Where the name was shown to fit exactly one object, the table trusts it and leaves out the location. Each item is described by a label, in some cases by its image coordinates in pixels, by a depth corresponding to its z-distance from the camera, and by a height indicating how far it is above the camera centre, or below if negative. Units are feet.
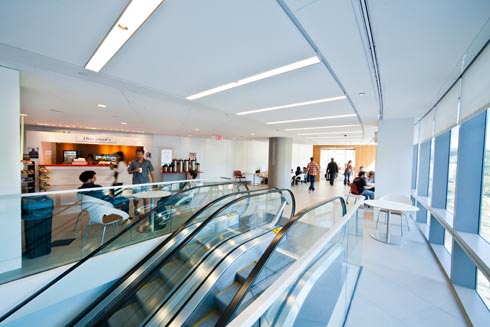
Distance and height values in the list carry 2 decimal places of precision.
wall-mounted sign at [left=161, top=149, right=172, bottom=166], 33.65 -0.29
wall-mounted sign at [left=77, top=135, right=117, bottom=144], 27.88 +2.11
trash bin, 9.65 -3.80
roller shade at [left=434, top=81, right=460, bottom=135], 9.78 +3.01
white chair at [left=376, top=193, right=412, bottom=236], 15.20 -2.90
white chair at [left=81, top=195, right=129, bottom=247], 11.41 -3.54
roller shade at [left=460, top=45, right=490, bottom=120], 6.71 +3.04
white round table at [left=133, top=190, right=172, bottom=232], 13.23 -3.05
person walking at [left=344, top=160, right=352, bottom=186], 42.31 -2.63
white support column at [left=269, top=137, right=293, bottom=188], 33.99 -0.18
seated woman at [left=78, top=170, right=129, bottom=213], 12.87 -2.87
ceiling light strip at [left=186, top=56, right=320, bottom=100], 7.52 +3.77
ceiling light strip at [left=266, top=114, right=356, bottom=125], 16.66 +3.82
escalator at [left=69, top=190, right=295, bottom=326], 8.41 -5.85
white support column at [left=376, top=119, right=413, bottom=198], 16.60 +0.49
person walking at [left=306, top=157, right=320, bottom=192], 34.01 -2.13
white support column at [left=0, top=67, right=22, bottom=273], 8.55 -0.94
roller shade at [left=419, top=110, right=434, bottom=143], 14.58 +2.97
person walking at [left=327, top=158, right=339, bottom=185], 40.94 -1.79
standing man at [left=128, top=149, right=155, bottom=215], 16.37 -1.26
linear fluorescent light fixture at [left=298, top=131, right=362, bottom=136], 27.36 +4.03
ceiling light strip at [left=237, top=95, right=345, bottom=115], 11.99 +3.78
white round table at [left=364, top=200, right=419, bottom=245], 12.69 -2.96
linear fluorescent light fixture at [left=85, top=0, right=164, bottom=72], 4.83 +3.69
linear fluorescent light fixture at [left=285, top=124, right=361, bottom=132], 21.97 +3.92
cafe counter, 24.25 -3.05
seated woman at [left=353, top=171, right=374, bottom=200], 21.74 -2.90
